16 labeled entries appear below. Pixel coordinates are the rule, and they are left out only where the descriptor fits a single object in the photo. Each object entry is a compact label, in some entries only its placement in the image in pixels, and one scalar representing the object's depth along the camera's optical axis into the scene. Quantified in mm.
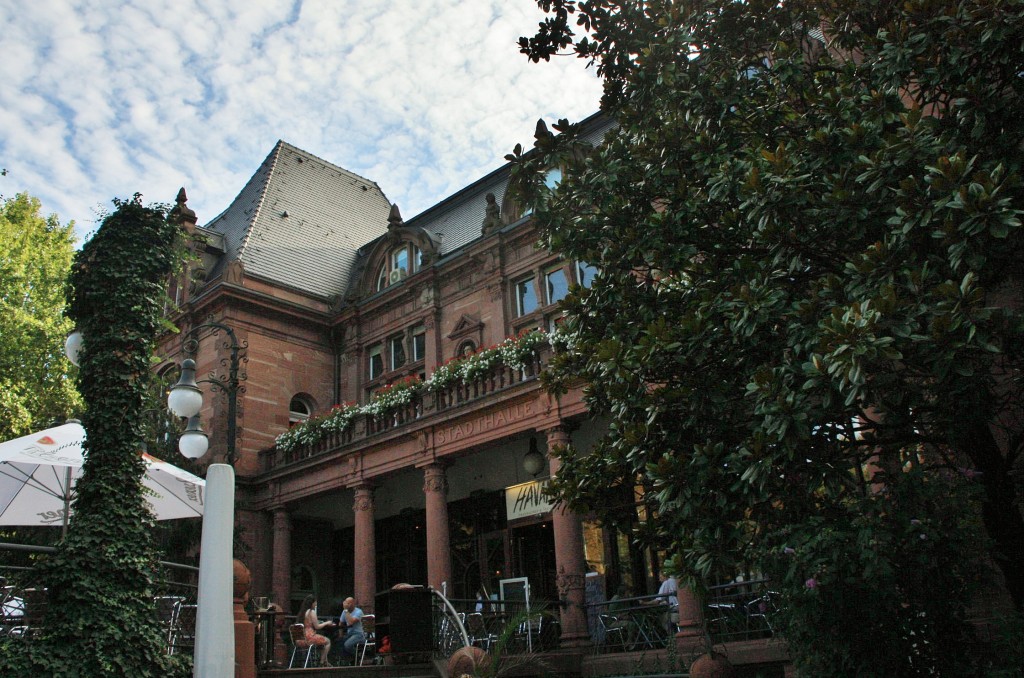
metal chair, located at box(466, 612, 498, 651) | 14000
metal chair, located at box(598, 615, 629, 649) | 14250
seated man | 15391
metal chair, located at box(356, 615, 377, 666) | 15412
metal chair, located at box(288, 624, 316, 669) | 14374
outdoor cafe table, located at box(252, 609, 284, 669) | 11306
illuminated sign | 18625
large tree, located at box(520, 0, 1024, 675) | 6270
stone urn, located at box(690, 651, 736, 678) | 9148
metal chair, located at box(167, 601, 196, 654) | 10422
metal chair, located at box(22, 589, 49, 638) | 8359
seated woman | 14359
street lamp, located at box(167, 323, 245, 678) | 6969
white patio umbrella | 11266
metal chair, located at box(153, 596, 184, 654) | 10361
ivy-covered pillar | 8164
